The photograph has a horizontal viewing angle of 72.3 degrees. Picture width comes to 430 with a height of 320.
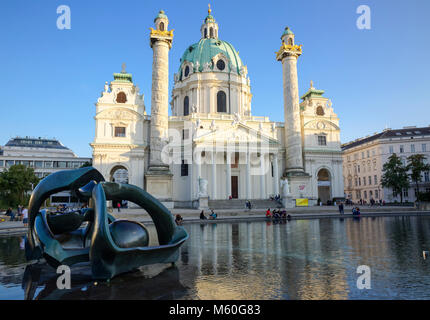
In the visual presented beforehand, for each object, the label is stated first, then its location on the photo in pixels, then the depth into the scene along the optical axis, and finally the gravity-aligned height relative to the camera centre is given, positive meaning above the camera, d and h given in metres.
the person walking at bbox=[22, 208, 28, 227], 20.54 -1.82
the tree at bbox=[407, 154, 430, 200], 43.23 +2.46
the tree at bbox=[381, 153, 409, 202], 45.69 +1.27
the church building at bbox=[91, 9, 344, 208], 38.94 +7.47
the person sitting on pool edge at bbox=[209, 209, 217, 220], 25.17 -2.38
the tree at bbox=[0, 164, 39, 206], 37.69 +1.08
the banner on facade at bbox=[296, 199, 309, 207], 39.18 -2.11
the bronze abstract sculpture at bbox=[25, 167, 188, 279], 6.32 -1.01
